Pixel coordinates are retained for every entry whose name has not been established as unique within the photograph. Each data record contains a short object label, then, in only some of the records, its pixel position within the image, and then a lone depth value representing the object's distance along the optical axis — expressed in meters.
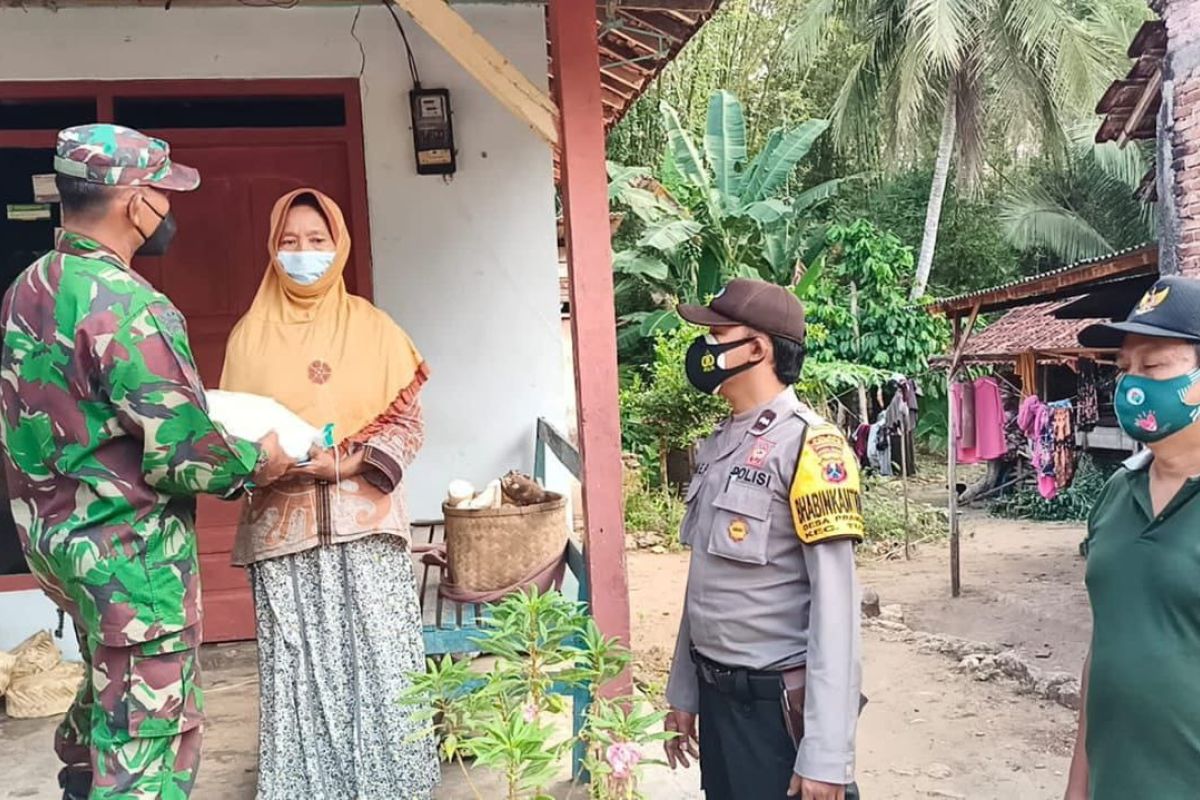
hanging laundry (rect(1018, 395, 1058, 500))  10.87
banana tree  12.98
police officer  2.10
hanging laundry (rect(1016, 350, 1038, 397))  12.98
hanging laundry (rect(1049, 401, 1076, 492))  10.79
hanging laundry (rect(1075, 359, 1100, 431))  11.82
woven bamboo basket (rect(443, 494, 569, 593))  3.48
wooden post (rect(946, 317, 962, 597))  9.36
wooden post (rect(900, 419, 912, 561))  11.83
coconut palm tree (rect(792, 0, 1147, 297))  17.17
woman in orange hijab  2.94
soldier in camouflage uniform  2.29
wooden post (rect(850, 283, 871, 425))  14.86
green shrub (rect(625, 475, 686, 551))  11.63
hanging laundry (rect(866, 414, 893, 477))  13.40
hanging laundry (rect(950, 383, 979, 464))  11.14
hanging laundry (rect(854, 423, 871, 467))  13.89
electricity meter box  5.08
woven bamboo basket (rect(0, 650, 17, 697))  4.31
